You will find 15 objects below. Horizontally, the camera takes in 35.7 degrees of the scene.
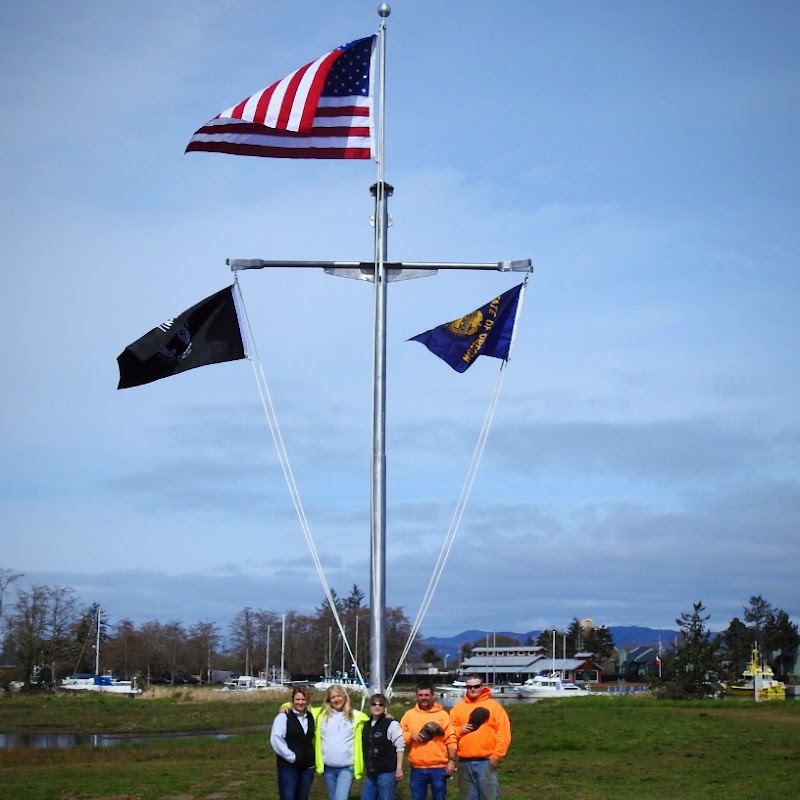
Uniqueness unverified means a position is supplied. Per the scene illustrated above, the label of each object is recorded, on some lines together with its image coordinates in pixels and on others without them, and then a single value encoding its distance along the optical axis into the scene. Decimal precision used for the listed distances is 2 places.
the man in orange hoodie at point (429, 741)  12.72
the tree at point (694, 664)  59.28
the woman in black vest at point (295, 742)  12.77
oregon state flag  16.67
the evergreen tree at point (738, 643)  101.31
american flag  15.85
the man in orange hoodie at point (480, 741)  12.59
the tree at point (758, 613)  141.50
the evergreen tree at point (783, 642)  130.25
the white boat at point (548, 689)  80.94
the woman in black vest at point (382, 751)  12.76
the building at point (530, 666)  128.75
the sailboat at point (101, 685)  83.91
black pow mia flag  16.27
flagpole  14.73
